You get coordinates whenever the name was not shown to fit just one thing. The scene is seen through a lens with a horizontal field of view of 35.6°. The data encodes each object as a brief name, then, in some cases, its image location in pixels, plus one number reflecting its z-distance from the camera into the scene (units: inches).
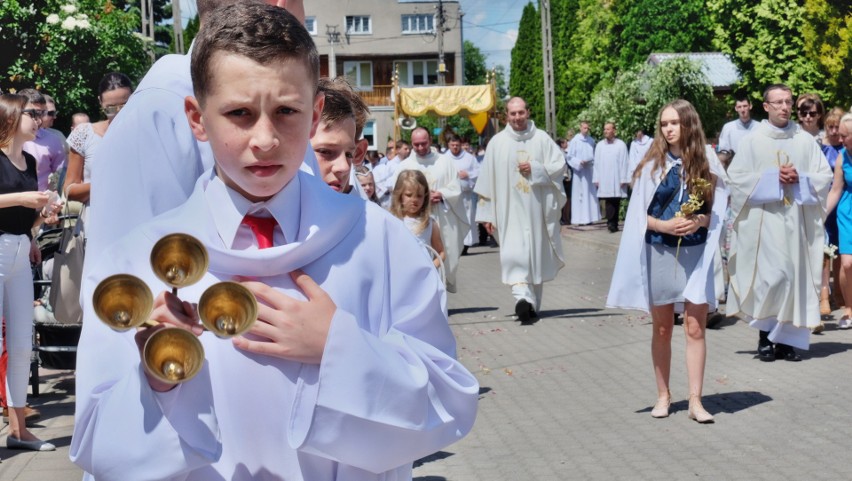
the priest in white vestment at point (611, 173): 1031.0
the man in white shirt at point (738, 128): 721.0
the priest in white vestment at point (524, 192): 586.2
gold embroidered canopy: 1405.0
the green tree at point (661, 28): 1939.0
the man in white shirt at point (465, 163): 934.5
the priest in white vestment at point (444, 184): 668.7
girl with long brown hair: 334.0
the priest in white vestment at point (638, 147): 983.6
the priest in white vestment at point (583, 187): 1111.0
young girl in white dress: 395.2
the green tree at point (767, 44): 1214.9
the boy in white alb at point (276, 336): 81.9
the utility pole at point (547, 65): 1356.7
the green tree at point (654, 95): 1122.7
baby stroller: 356.8
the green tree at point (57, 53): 800.3
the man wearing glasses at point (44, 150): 444.8
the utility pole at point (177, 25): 1273.4
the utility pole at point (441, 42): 2541.8
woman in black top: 305.6
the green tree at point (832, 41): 967.0
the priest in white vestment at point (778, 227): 424.8
